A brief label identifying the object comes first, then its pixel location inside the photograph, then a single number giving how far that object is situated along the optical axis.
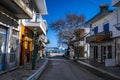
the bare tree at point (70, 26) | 24.58
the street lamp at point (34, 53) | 7.29
